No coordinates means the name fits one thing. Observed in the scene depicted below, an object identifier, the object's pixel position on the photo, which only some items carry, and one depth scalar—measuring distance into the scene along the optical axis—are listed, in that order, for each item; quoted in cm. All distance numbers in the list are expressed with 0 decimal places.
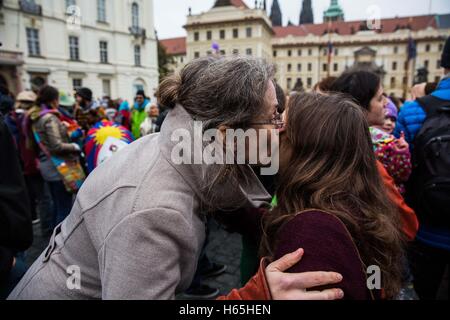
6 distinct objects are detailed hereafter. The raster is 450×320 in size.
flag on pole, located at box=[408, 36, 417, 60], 1520
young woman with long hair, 97
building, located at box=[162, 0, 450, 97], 4253
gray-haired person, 93
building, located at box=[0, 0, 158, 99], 1986
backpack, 185
